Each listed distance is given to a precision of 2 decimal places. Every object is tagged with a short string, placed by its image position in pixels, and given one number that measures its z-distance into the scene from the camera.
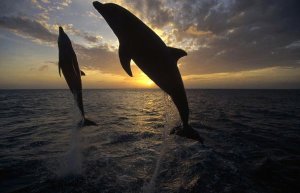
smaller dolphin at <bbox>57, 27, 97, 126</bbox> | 4.31
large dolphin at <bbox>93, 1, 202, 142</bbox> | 3.16
